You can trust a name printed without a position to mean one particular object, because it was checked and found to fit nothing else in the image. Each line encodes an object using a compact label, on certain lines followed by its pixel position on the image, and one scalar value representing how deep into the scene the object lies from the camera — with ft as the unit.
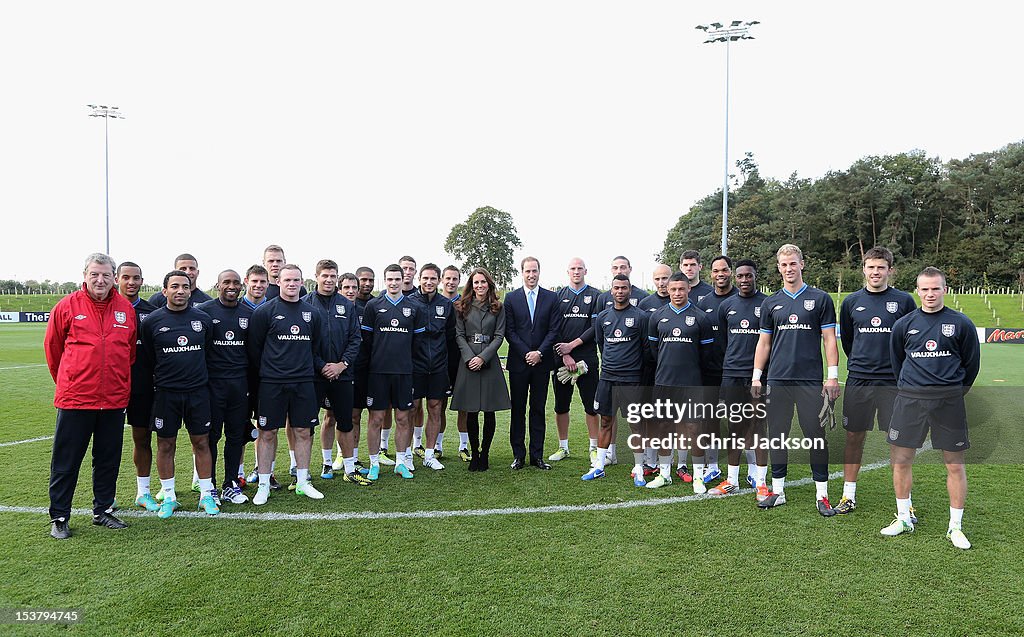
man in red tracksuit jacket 14.65
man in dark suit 21.16
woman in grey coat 20.53
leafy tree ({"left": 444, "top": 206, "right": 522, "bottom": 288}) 208.23
